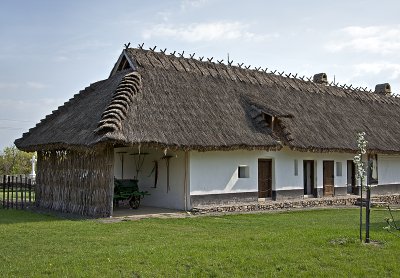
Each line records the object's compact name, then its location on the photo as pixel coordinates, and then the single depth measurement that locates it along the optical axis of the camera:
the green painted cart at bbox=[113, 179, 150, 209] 17.82
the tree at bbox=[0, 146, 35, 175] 46.12
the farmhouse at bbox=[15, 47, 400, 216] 16.73
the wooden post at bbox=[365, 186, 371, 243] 10.30
